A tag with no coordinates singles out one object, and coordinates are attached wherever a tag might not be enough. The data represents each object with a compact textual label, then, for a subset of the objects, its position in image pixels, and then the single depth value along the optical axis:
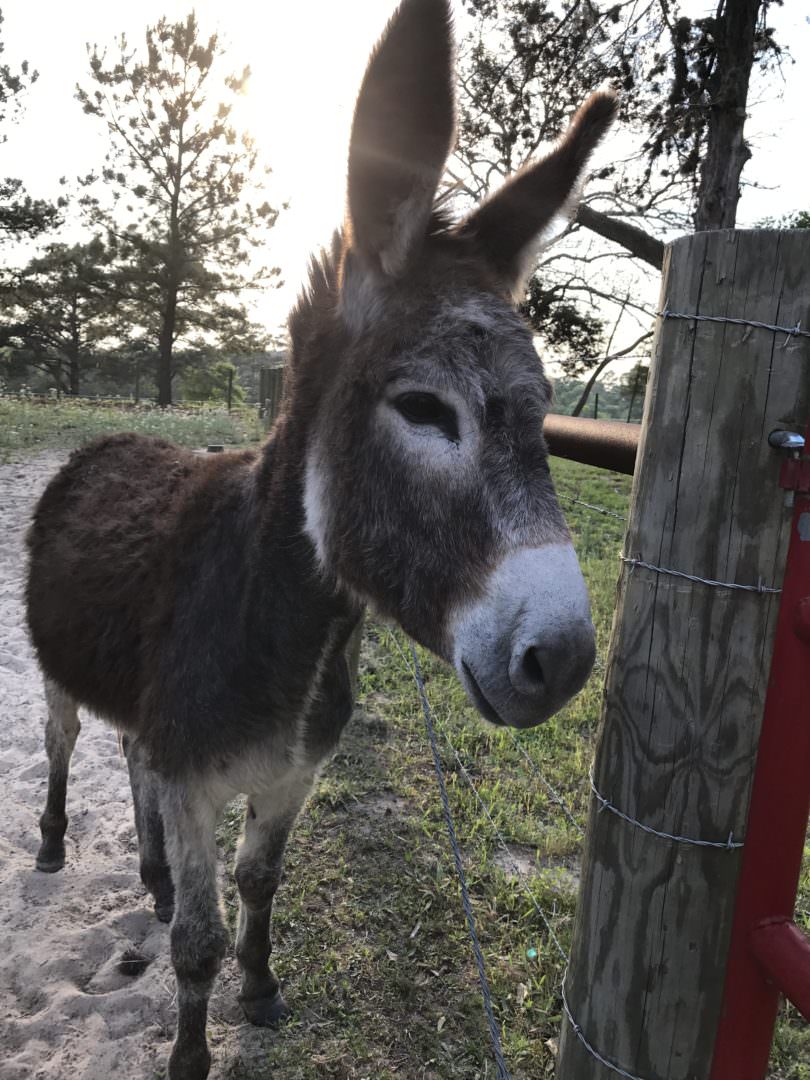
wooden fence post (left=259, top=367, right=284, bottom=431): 9.84
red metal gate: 1.10
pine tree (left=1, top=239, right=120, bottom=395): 26.05
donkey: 1.35
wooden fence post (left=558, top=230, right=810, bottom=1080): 1.10
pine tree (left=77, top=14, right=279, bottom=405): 24.48
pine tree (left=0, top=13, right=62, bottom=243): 20.45
